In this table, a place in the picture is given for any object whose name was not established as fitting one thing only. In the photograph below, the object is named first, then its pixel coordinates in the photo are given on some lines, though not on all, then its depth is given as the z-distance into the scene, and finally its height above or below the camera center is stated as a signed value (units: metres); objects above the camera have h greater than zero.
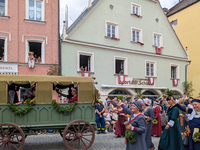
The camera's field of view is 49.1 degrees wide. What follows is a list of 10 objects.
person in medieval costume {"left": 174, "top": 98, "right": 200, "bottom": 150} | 5.15 -1.07
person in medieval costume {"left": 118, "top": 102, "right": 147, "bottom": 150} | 4.71 -1.04
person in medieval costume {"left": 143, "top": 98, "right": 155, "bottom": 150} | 7.04 -1.25
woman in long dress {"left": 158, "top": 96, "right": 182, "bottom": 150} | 6.27 -1.66
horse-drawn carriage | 6.66 -0.99
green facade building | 16.41 +2.51
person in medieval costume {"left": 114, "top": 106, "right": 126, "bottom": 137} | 9.90 -2.14
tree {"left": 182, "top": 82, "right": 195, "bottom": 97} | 22.25 -0.82
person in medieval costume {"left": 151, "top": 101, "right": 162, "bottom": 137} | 9.47 -2.12
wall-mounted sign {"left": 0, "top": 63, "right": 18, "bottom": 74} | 13.37 +0.69
